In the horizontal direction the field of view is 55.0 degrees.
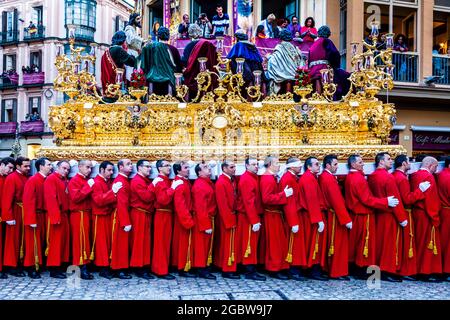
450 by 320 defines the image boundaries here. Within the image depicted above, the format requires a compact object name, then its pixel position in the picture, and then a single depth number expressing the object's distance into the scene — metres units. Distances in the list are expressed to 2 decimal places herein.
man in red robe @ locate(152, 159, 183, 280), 6.79
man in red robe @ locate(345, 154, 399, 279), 6.75
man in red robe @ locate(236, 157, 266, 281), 6.75
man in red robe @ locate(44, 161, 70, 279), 6.75
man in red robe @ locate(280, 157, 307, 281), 6.75
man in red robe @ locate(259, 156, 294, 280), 6.77
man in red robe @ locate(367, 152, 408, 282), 6.74
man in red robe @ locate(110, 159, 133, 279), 6.75
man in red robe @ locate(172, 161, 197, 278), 6.69
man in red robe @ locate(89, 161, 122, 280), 6.74
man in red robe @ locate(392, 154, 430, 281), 6.74
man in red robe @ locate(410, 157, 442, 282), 6.81
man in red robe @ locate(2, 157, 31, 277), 6.92
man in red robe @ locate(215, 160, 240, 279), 6.81
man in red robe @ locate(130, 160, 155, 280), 6.82
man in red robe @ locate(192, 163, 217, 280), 6.78
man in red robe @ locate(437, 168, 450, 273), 6.92
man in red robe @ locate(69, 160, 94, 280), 6.80
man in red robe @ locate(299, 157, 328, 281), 6.71
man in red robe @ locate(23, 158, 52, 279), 6.77
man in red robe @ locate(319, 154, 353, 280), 6.70
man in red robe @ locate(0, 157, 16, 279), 7.12
